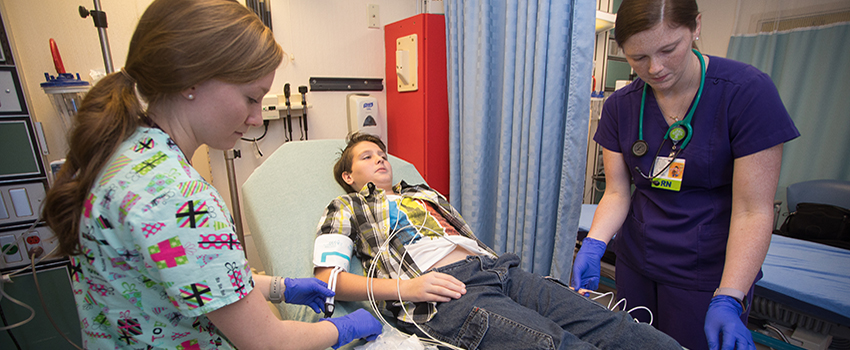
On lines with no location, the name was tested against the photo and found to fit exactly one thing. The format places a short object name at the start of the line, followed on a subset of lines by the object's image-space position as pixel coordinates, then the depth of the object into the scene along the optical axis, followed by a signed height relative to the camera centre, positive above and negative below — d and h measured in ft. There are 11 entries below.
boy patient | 3.11 -1.95
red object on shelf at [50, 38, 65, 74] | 5.06 +0.52
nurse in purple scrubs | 3.06 -0.88
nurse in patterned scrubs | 1.89 -0.50
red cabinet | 7.22 -0.34
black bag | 7.13 -2.85
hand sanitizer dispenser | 7.92 -0.50
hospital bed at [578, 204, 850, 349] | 5.27 -3.13
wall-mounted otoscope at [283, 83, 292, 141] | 7.36 -0.34
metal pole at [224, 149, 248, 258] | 6.87 -1.80
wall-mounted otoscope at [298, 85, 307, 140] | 7.52 -0.13
